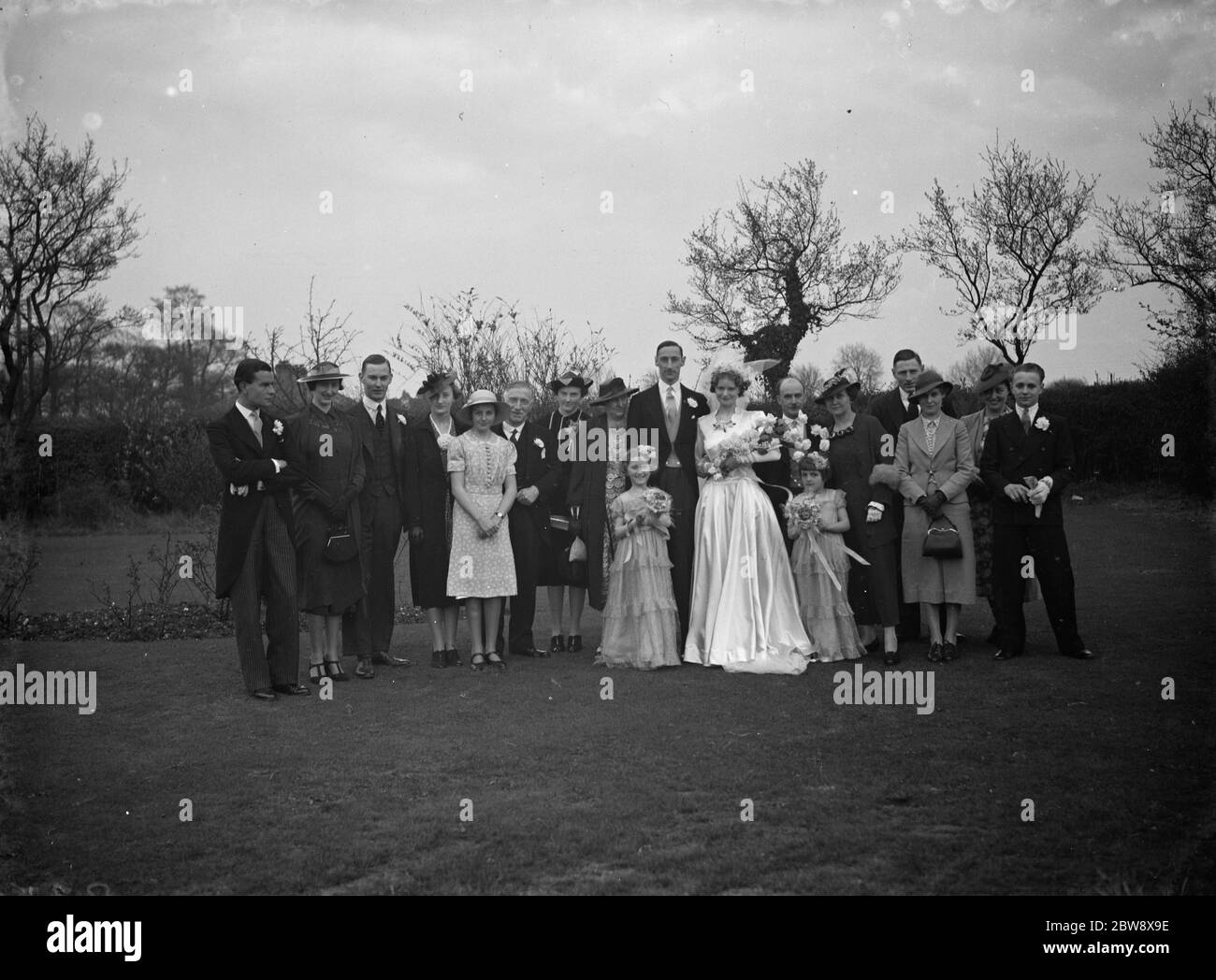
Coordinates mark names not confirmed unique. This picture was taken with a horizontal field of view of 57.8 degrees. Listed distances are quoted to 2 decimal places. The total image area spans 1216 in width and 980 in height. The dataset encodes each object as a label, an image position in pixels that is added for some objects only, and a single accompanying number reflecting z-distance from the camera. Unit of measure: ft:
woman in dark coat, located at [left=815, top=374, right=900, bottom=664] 28.70
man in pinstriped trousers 25.85
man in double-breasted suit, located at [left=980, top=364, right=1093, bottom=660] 28.40
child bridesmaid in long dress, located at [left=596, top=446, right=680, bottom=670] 28.94
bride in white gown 28.71
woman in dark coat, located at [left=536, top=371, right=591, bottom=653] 31.71
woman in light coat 28.68
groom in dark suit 30.71
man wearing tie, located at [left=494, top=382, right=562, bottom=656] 31.22
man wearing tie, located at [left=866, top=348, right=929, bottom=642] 32.17
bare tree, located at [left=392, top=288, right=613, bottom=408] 54.29
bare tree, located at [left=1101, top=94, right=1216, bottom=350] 55.83
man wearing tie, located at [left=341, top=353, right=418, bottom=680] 29.22
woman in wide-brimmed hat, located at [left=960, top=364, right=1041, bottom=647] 31.01
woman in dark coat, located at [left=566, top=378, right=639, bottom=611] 31.50
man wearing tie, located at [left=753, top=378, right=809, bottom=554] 30.09
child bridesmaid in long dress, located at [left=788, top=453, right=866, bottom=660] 29.25
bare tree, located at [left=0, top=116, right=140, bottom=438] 69.72
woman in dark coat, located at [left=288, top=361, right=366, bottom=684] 27.50
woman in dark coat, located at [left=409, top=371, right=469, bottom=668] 29.89
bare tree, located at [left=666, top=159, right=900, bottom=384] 70.28
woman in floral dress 29.01
